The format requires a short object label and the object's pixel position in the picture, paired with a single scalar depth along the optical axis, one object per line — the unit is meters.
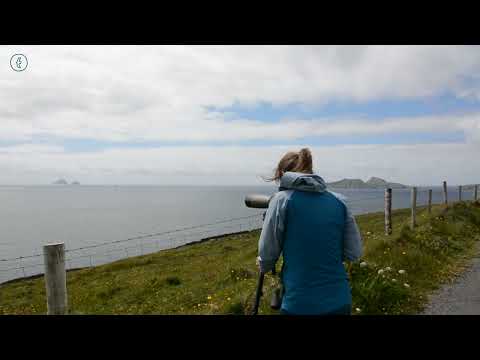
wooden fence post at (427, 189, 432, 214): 17.62
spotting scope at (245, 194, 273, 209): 3.26
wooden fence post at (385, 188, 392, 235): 12.12
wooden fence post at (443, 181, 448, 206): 19.75
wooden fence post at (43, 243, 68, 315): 4.37
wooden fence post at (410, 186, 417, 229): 12.82
